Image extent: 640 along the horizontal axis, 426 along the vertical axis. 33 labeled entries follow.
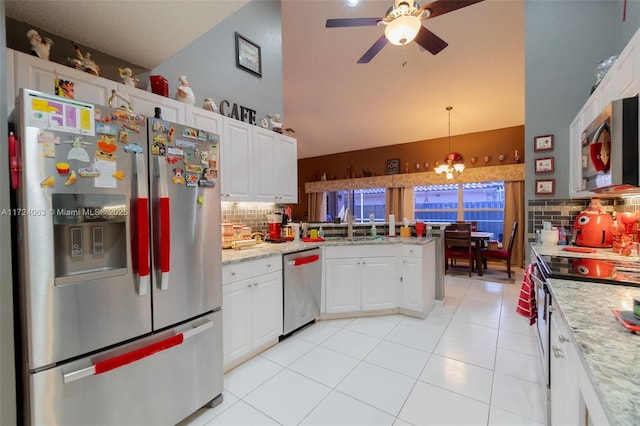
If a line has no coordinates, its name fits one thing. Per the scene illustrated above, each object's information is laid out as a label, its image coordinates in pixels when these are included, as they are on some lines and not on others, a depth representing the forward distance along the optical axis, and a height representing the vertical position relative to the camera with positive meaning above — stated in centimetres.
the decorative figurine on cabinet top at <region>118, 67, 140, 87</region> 203 +101
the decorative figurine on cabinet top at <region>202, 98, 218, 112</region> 260 +100
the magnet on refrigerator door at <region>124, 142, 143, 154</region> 136 +32
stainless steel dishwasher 265 -84
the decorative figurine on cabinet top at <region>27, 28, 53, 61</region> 159 +100
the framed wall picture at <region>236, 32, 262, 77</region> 318 +187
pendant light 543 +81
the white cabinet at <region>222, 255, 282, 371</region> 210 -85
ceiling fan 212 +157
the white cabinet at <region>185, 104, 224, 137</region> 239 +83
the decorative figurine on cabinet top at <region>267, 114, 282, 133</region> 333 +105
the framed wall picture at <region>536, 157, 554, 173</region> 321 +47
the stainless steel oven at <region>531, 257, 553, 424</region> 146 -66
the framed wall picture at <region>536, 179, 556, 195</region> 323 +22
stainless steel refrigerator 112 -27
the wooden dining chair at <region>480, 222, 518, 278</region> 492 -93
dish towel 202 -77
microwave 147 +34
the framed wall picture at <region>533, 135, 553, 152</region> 321 +74
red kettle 251 -24
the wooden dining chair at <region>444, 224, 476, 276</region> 494 -74
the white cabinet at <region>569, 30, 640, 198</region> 160 +81
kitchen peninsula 309 -80
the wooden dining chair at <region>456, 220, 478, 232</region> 626 -50
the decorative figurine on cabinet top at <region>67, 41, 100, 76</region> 179 +98
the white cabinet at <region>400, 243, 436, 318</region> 311 -87
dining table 512 -73
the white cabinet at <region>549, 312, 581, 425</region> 93 -69
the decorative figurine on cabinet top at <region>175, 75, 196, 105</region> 238 +103
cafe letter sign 294 +111
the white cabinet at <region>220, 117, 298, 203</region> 271 +49
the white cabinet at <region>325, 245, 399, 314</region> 311 -85
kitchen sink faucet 362 -24
